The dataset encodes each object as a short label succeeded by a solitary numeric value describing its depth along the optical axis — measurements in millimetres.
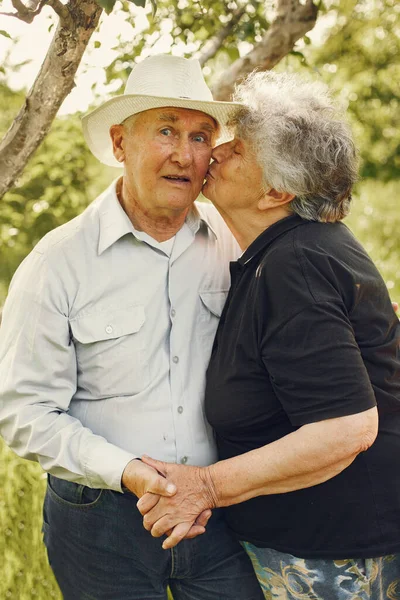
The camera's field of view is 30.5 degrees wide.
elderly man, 2371
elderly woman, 2053
